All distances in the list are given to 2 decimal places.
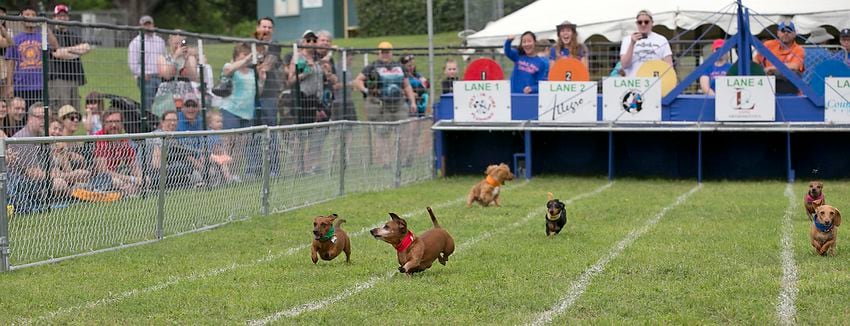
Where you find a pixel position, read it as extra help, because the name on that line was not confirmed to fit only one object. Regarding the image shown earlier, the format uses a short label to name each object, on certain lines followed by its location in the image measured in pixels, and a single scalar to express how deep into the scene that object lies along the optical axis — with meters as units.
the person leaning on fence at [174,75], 17.17
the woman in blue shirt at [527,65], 20.94
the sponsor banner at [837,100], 18.75
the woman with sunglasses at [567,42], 21.05
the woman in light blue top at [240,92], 18.91
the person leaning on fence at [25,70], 14.40
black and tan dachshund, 11.89
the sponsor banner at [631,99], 19.50
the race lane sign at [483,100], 20.20
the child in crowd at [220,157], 13.68
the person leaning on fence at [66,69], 15.13
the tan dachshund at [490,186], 14.93
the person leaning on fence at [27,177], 10.52
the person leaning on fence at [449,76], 23.83
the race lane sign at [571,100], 19.83
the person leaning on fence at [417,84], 24.07
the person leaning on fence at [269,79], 19.70
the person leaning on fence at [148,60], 16.81
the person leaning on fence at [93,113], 16.25
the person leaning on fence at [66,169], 11.13
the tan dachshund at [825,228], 10.20
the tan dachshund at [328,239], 10.17
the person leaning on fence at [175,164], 12.42
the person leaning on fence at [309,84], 20.75
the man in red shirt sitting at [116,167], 11.72
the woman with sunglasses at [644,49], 20.48
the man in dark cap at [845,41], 20.17
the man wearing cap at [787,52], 20.48
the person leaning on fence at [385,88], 23.00
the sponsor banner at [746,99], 18.97
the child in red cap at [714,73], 20.38
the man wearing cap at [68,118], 15.17
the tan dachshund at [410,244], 9.48
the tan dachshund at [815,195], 12.15
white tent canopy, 23.12
